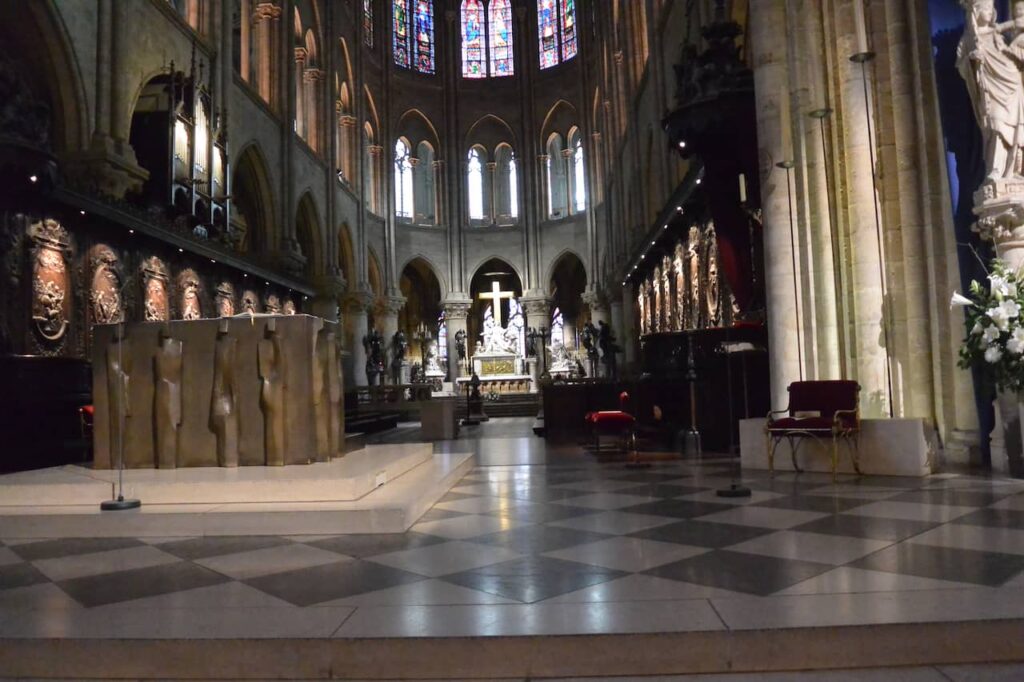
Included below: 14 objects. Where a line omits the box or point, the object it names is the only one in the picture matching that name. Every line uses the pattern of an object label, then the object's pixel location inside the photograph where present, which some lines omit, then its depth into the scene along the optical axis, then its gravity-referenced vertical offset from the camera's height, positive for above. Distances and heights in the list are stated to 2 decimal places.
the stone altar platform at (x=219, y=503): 4.55 -0.63
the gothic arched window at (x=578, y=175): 37.53 +10.39
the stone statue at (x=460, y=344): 35.69 +2.29
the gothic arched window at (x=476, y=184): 39.34 +10.66
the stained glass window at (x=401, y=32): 37.31 +17.66
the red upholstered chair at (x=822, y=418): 6.68 -0.36
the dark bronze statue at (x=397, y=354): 33.75 +1.85
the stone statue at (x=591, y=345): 27.08 +1.57
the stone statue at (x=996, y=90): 6.21 +2.27
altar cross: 33.22 +4.19
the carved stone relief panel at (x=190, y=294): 15.94 +2.33
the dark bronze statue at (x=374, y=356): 28.17 +1.50
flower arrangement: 5.87 +0.31
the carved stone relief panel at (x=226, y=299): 17.73 +2.43
